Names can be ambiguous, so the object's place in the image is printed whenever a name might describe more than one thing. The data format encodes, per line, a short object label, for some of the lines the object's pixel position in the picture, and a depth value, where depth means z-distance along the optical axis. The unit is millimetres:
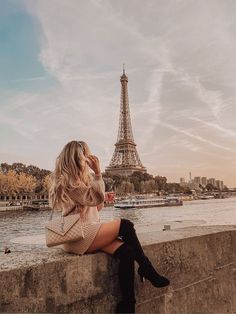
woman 1689
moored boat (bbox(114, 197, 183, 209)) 43317
